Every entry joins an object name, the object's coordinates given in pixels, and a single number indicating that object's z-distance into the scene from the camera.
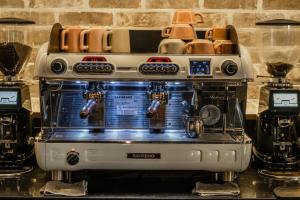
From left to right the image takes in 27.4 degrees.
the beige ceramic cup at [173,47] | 2.20
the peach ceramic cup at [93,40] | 2.21
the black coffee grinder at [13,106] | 2.27
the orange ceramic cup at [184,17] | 2.36
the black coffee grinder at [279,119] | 2.30
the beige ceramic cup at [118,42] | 2.24
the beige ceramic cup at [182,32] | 2.29
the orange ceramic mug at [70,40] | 2.21
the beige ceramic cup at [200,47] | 2.17
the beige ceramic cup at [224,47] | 2.22
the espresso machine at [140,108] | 2.08
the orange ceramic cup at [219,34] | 2.32
